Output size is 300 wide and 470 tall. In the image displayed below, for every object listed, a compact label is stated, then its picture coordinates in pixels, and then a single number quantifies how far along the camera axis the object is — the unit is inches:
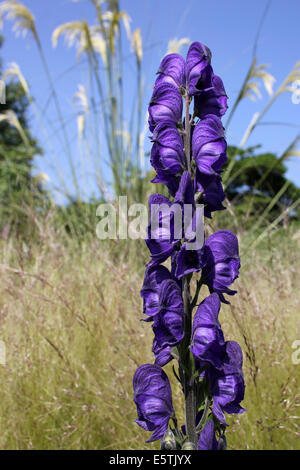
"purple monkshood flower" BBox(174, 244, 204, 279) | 14.3
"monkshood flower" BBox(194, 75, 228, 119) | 15.3
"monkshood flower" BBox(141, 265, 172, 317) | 14.9
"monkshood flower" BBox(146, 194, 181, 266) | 14.5
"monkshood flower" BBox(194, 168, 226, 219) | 14.9
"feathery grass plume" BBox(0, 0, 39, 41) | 166.5
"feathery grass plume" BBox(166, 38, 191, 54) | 153.4
